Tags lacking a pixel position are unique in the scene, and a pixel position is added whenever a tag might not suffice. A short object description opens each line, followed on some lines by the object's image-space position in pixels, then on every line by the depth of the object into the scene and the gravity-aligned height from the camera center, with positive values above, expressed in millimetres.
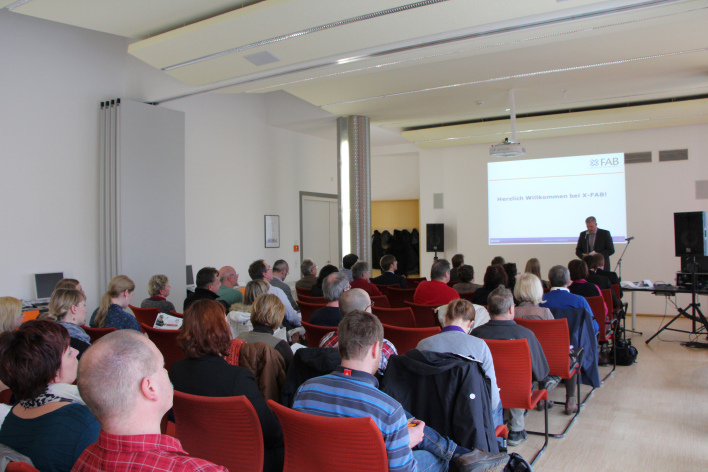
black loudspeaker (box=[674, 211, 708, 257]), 6332 -15
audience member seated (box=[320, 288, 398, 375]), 2779 -386
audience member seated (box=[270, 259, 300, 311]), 5239 -401
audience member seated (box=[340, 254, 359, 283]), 6621 -311
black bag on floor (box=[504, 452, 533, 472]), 1996 -911
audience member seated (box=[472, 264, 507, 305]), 4391 -396
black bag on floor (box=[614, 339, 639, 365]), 5336 -1262
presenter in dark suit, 7363 -117
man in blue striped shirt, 1646 -562
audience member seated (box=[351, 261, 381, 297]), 5074 -438
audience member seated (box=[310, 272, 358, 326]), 3455 -442
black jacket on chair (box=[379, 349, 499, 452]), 2098 -670
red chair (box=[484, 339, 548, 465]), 2879 -801
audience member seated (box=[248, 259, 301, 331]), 4078 -437
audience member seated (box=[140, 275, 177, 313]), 4348 -482
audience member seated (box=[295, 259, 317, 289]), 5949 -455
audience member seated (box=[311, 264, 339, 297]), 5301 -454
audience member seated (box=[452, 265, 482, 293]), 5438 -502
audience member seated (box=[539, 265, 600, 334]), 3998 -490
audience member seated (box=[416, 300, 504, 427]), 2479 -525
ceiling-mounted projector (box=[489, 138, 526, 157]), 7502 +1279
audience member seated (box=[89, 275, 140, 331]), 3729 -518
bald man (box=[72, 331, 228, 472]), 1111 -387
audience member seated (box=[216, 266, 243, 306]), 4791 -481
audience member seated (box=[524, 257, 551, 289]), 5266 -335
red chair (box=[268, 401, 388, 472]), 1522 -643
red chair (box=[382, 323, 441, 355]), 3121 -629
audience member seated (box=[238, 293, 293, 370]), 2592 -432
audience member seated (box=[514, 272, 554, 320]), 3770 -486
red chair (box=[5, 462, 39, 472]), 1245 -557
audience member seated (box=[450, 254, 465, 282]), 6926 -344
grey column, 8078 +816
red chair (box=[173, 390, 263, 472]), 1807 -716
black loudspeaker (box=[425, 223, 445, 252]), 10260 -19
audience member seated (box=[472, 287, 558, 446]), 3062 -572
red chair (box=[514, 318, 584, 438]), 3480 -754
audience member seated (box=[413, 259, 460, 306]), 4641 -494
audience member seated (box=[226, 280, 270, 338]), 3430 -486
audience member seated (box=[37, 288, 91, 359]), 3070 -409
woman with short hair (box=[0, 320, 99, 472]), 1482 -504
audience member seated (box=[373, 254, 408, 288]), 5918 -462
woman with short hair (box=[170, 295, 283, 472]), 2021 -542
